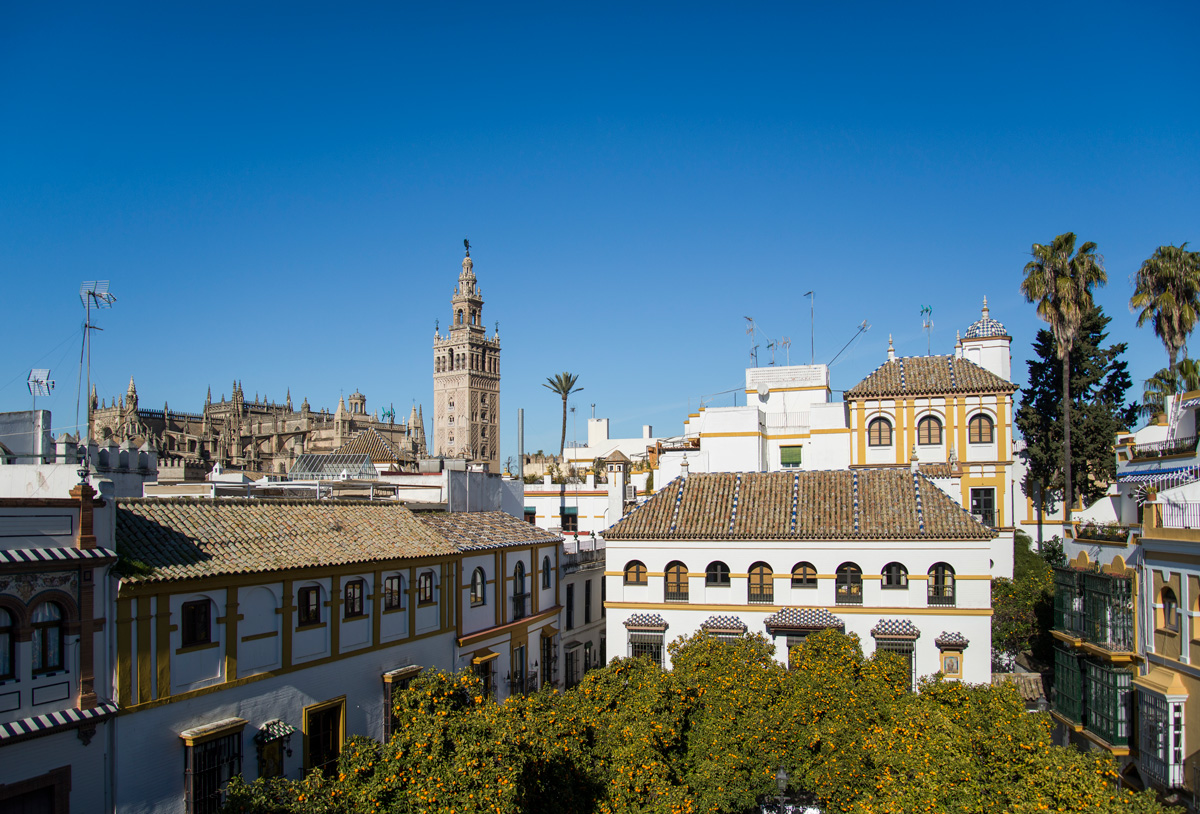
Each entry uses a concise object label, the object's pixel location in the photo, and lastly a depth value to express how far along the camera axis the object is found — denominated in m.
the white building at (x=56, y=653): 13.77
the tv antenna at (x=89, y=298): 20.38
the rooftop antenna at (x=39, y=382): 18.80
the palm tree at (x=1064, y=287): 35.28
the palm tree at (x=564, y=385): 81.38
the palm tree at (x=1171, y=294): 32.97
